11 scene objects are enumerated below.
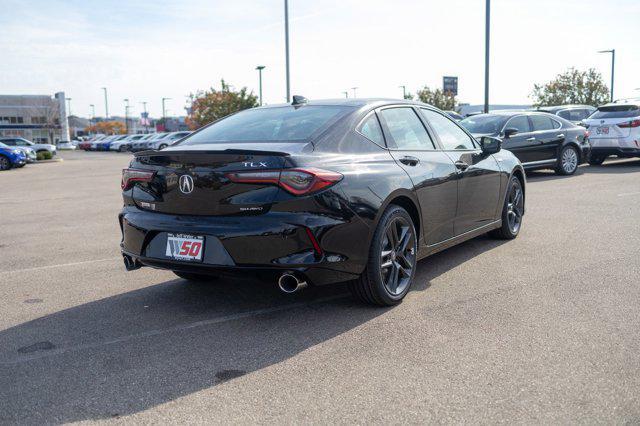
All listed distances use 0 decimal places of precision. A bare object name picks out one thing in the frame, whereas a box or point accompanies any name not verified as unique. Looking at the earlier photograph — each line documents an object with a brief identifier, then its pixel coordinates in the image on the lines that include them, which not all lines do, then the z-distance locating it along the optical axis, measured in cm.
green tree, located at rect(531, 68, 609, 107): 4928
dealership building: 9388
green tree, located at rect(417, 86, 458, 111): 6150
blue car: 2672
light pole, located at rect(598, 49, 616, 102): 4350
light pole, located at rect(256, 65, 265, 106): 4281
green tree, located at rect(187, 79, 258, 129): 5694
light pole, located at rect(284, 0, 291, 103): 2648
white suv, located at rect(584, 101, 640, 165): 1642
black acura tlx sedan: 411
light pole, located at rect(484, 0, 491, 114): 2319
